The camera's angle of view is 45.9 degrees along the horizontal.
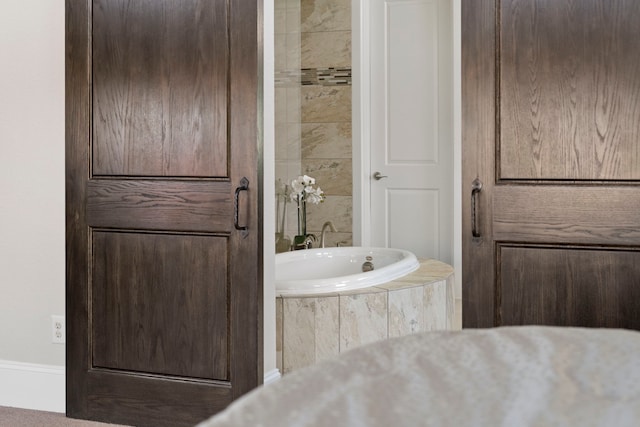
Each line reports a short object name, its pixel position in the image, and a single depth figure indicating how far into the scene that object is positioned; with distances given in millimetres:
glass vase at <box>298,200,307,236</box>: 5223
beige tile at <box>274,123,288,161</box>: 5730
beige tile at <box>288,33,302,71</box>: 5859
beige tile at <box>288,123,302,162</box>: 5848
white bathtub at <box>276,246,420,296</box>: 4630
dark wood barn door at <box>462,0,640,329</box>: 2570
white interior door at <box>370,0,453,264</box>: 5660
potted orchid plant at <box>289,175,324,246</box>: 5125
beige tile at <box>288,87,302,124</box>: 5793
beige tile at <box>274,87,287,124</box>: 5684
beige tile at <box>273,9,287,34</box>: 5867
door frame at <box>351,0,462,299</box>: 5781
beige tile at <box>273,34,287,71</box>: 5797
